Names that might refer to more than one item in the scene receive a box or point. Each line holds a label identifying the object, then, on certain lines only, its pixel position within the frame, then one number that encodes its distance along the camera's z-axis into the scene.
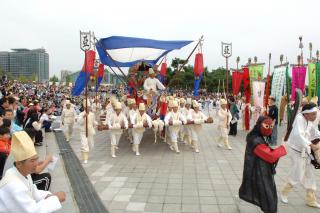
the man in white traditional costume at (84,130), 8.17
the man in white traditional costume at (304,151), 4.96
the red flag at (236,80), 14.12
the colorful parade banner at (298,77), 12.26
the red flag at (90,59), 9.59
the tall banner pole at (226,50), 10.63
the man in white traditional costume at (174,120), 9.36
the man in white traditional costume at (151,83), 11.51
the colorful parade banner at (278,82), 10.80
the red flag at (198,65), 11.50
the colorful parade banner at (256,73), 13.25
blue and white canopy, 10.24
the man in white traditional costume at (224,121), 9.80
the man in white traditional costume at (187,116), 9.91
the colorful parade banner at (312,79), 12.28
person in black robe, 4.31
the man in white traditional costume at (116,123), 8.81
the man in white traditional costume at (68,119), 11.48
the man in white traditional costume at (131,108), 9.47
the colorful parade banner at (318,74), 12.00
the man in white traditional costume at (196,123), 9.56
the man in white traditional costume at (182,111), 10.15
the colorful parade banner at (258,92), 12.22
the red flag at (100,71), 13.67
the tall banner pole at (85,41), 8.47
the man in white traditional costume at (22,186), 2.54
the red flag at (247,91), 13.54
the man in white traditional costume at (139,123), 9.13
